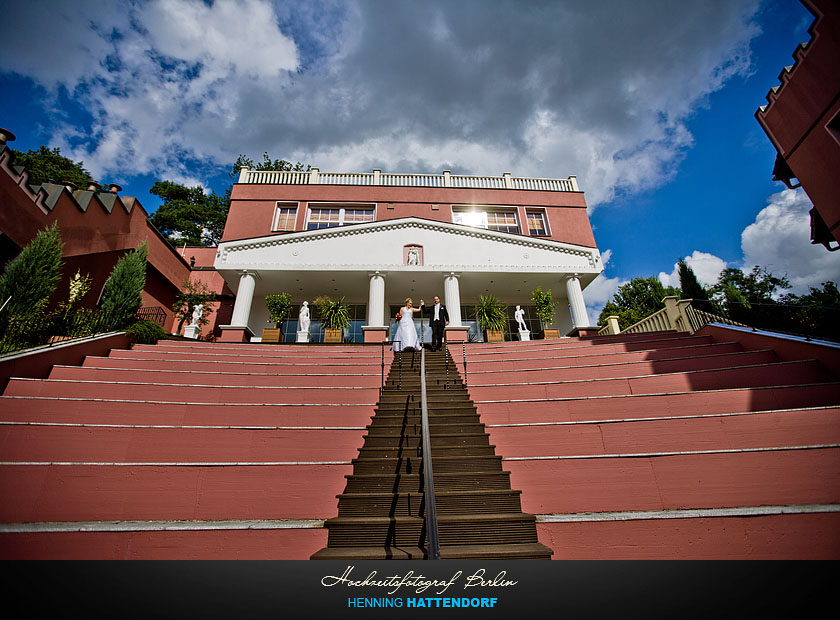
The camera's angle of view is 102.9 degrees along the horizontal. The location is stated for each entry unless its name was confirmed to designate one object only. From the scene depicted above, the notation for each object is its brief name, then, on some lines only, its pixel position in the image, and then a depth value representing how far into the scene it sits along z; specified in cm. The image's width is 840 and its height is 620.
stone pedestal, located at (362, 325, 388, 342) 1141
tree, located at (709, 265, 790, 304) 3451
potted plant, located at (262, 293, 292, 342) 1321
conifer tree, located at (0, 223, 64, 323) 729
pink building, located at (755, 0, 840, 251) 905
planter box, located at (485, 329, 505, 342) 1191
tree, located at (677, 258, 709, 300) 2006
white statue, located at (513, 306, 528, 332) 1323
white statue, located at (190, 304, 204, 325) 1315
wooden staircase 297
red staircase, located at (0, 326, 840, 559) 305
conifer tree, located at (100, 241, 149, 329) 952
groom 968
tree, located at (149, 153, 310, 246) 2777
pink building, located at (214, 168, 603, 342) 1327
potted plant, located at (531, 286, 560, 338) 1302
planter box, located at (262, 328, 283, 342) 1200
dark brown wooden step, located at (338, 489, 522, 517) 338
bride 885
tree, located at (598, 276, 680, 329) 2836
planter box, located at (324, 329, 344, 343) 1215
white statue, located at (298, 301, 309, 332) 1221
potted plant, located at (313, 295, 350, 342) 1222
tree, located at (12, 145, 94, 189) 2512
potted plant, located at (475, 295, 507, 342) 1200
